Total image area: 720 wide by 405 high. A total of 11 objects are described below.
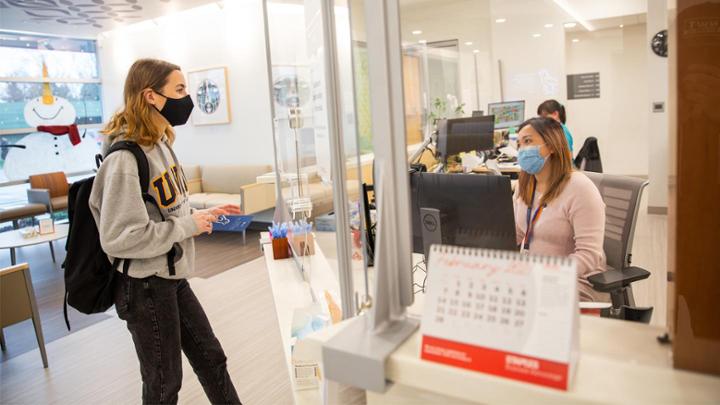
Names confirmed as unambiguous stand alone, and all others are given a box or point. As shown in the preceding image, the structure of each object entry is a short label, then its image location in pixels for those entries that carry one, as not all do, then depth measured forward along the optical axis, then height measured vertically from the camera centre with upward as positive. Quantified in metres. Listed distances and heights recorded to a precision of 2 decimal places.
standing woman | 1.79 -0.26
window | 8.23 +1.00
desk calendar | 0.67 -0.24
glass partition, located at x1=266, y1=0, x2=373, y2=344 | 1.70 +0.02
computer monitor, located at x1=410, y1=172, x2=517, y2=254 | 1.41 -0.21
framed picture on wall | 7.59 +0.86
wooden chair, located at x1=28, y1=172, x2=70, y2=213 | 7.52 -0.40
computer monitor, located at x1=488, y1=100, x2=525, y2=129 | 6.00 +0.25
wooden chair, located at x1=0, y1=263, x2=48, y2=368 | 3.24 -0.85
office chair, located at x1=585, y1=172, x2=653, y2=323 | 1.96 -0.43
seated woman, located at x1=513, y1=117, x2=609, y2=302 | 1.64 -0.23
